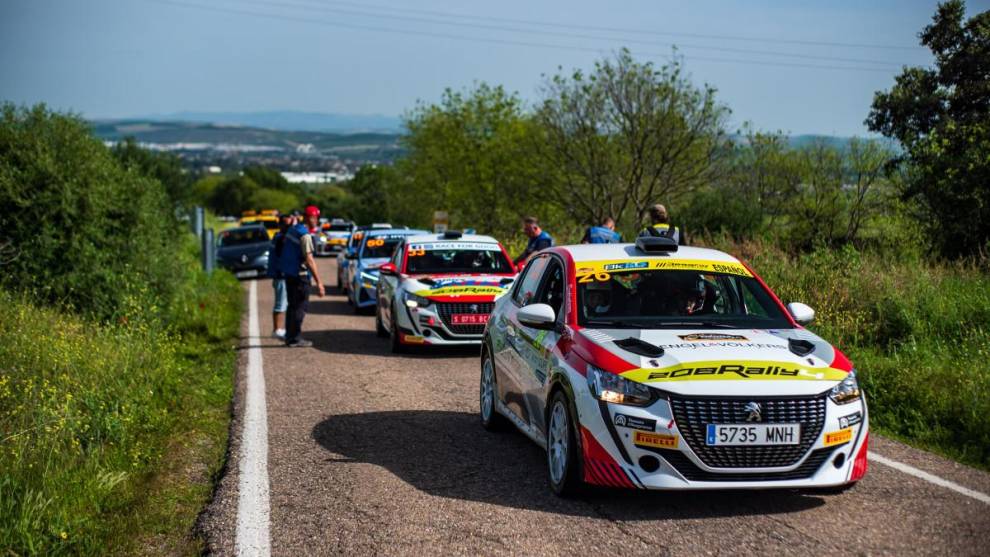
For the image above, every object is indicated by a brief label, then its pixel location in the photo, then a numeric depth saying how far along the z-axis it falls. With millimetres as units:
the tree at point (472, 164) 47719
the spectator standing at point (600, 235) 15969
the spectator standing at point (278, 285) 14852
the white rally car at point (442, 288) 13742
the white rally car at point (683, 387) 5816
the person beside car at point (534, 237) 16500
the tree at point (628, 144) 37031
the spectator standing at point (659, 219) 13038
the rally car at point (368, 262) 19812
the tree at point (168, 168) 53409
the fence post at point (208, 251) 27875
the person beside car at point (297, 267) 14383
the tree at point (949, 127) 20844
